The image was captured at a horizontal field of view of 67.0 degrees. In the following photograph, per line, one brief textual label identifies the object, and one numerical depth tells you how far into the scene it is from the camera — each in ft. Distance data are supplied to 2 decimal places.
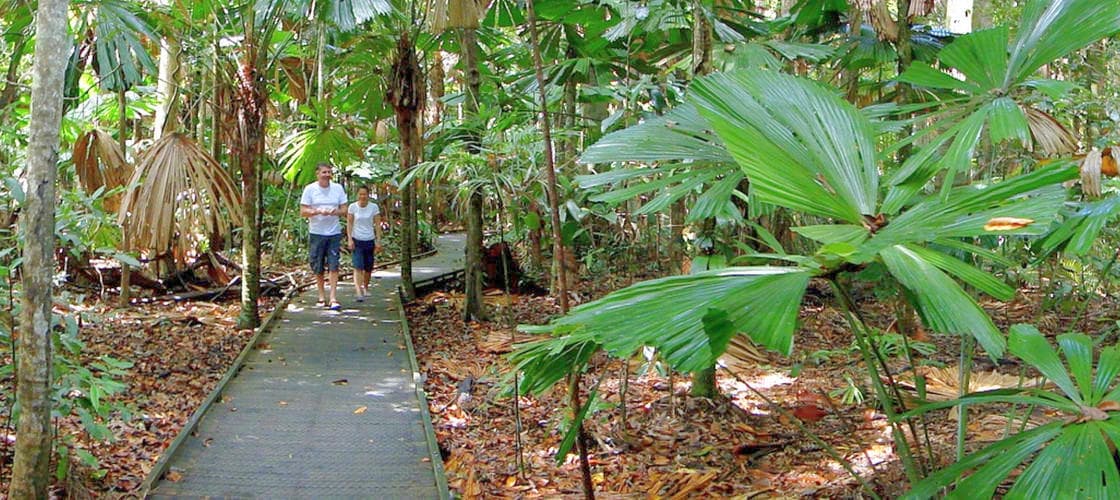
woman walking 34.14
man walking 31.32
